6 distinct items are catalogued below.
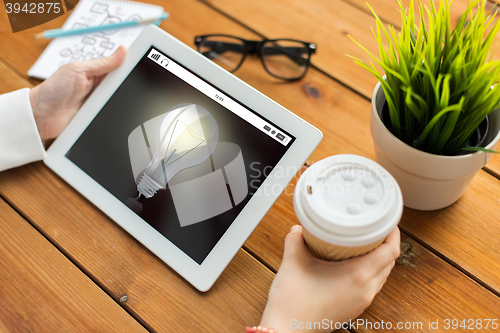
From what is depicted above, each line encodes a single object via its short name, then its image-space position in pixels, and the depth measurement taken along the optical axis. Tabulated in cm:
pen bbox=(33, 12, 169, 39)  69
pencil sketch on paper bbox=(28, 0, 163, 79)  67
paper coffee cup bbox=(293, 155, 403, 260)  34
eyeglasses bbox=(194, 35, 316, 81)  66
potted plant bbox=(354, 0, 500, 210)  36
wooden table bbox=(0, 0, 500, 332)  46
